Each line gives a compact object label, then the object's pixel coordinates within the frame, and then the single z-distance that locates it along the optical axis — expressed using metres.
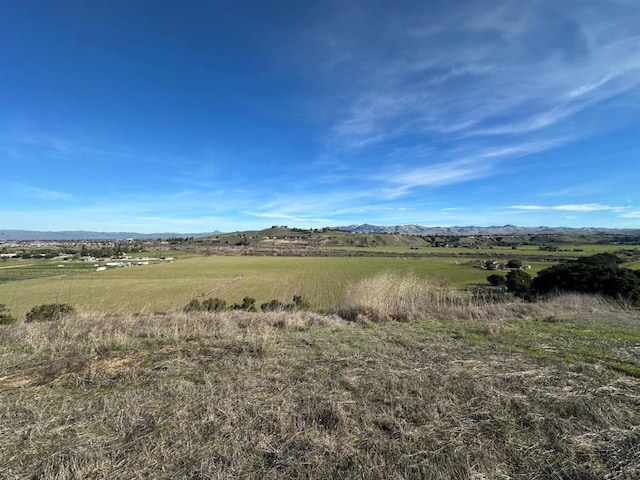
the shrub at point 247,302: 33.53
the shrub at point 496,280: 53.27
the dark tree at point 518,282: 42.44
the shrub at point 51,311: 10.05
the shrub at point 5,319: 19.68
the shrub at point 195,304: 22.58
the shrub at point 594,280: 23.76
